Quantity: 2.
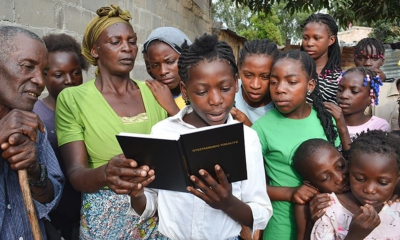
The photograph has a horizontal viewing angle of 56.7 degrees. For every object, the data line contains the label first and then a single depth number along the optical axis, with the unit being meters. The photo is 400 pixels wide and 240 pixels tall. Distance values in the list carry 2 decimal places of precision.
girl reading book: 1.73
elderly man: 1.36
